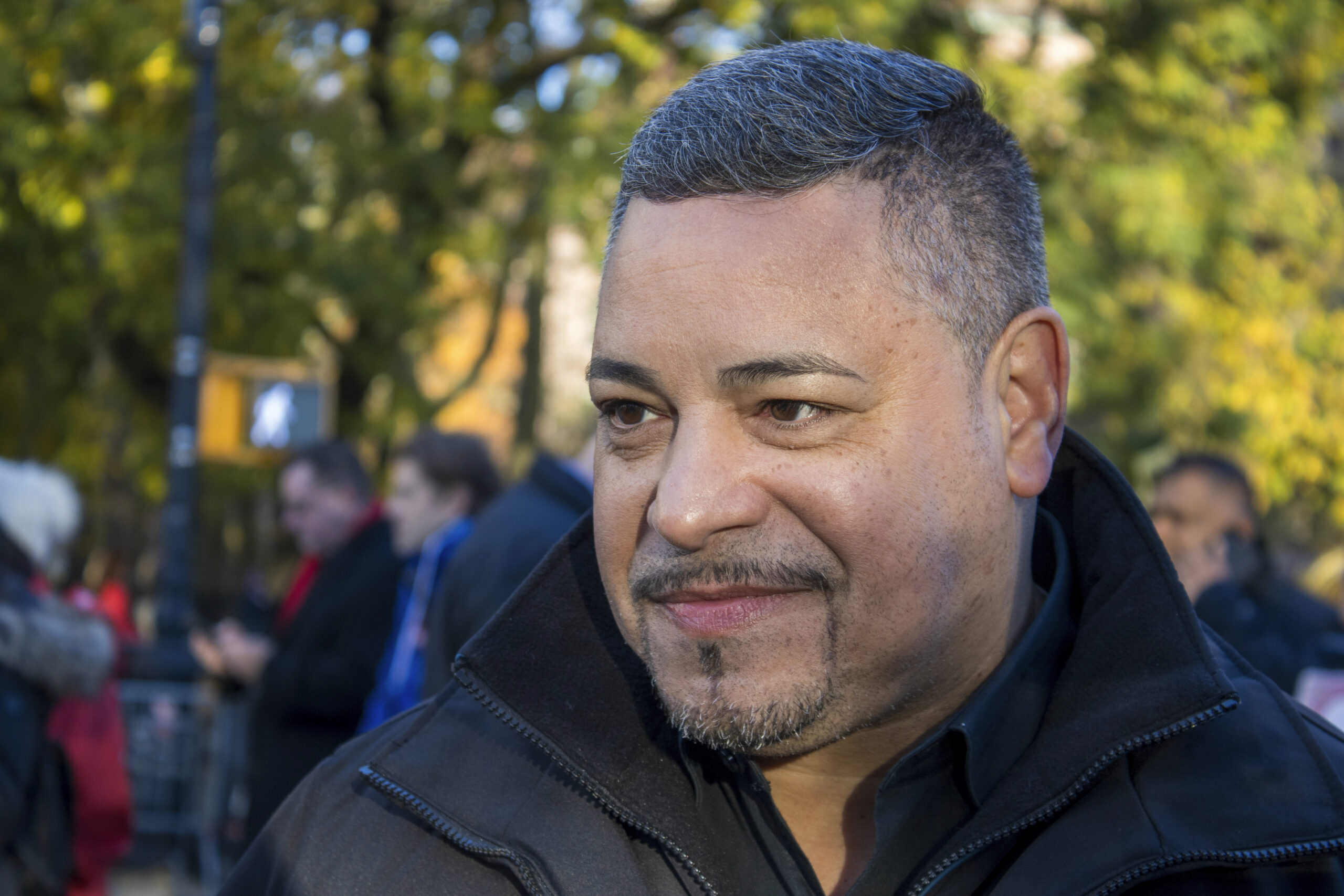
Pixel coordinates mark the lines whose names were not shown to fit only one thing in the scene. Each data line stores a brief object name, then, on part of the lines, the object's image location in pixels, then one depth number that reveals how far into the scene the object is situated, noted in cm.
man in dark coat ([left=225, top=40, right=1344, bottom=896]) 157
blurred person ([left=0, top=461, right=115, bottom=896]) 384
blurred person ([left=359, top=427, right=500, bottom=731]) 578
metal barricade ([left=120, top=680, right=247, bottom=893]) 768
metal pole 838
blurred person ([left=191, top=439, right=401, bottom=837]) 551
